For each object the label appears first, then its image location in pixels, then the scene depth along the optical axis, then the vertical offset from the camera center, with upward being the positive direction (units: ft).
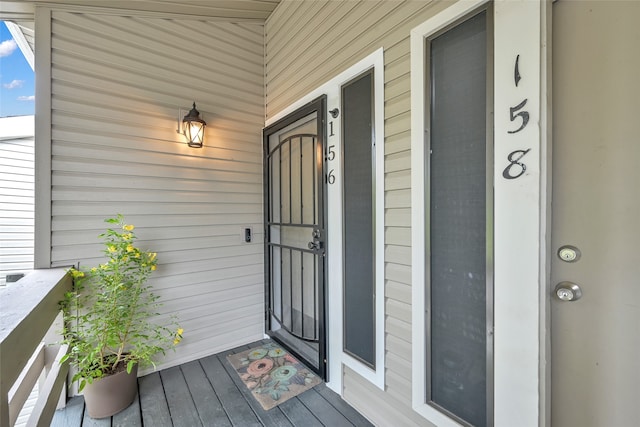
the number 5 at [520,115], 3.34 +1.25
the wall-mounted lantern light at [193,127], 7.49 +2.40
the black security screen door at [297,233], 6.77 -0.59
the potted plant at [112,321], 5.71 -2.61
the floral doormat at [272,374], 6.36 -4.29
